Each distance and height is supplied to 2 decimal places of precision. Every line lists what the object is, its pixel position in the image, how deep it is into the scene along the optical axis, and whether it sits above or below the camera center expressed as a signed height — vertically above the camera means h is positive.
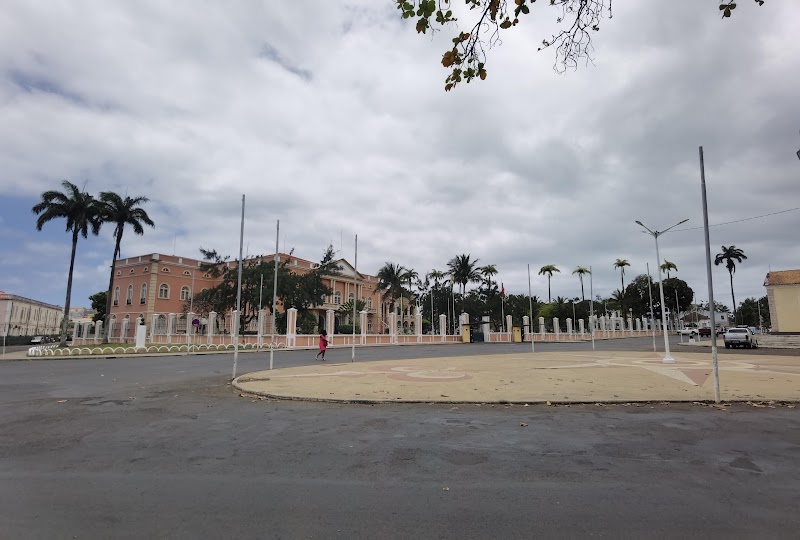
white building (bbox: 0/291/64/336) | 77.00 +3.12
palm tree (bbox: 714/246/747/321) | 81.06 +12.98
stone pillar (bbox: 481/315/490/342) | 54.34 +0.49
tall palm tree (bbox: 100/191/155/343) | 45.66 +11.66
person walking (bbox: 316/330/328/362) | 23.41 -0.53
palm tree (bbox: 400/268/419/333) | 67.06 +8.09
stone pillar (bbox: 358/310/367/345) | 42.11 +0.75
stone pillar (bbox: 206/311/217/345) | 41.23 +0.58
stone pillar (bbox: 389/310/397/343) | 47.85 +0.63
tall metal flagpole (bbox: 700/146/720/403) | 10.60 +1.01
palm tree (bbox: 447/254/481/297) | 69.19 +9.07
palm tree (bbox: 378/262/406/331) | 65.25 +7.23
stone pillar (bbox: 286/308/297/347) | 38.62 +0.45
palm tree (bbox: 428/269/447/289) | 77.62 +9.52
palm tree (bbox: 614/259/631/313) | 95.12 +13.67
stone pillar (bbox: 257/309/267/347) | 34.32 +0.91
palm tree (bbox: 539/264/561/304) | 84.56 +11.27
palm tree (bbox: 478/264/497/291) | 79.19 +10.30
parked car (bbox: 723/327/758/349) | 35.22 -0.48
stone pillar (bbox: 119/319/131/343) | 48.77 +0.38
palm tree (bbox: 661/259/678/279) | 86.56 +12.11
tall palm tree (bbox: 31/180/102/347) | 42.50 +11.27
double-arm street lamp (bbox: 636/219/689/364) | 20.09 +0.78
